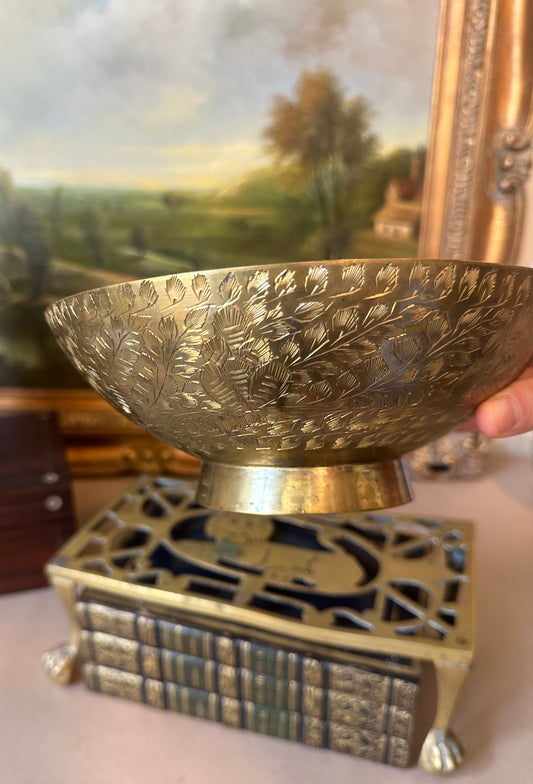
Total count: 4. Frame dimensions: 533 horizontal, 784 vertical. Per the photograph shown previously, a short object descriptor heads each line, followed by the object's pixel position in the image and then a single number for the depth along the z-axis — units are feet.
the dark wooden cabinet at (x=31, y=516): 2.24
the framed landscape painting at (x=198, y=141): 2.76
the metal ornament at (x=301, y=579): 1.45
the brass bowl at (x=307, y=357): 0.95
